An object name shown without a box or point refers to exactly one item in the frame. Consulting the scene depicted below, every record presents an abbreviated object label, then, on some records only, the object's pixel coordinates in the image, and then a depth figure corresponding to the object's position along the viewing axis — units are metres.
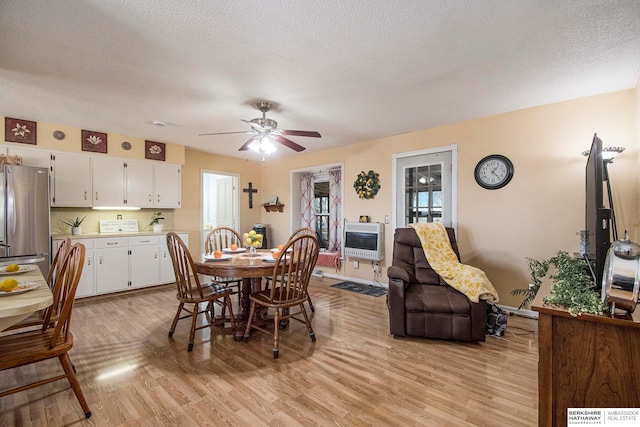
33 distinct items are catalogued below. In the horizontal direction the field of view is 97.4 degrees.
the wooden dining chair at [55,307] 1.84
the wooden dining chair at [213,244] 3.34
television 1.30
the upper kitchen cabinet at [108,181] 4.20
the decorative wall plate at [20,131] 3.54
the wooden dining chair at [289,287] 2.42
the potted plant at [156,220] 4.82
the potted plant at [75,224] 4.09
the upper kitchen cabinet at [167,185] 4.80
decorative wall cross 6.42
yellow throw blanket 2.58
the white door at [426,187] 3.94
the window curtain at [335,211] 5.55
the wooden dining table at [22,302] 1.24
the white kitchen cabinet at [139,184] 4.51
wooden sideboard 1.06
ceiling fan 2.98
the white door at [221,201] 6.23
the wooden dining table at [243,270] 2.46
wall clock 3.40
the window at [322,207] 5.88
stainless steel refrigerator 3.23
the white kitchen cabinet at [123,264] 3.94
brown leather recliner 2.56
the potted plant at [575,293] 1.10
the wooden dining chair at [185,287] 2.48
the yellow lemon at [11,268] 1.99
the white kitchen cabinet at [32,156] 3.59
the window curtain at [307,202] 6.04
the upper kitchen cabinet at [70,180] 3.88
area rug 4.25
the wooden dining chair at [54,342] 1.54
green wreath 4.66
